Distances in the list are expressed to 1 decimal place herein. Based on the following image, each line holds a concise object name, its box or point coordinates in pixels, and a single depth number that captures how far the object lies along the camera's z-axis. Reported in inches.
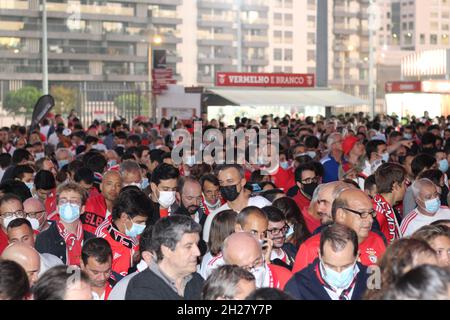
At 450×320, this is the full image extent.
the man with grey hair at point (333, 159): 502.3
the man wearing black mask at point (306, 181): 383.9
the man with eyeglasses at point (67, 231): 302.0
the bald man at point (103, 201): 343.0
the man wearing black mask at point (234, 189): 342.6
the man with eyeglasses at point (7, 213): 320.8
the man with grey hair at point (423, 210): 325.7
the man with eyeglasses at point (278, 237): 277.9
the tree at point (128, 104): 1371.8
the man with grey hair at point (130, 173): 394.3
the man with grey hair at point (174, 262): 210.7
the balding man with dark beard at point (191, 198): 356.2
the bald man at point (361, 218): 268.0
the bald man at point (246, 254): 222.1
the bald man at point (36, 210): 335.3
